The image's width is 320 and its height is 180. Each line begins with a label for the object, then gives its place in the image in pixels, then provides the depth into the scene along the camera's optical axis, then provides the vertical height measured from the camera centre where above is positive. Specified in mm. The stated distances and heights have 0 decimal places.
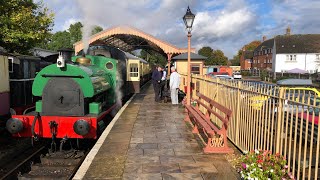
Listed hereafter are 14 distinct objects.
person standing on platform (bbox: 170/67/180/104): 10418 -200
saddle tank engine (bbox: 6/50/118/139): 5581 -739
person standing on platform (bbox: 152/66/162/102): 11807 -224
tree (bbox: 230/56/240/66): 91171 +5372
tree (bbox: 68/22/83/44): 70246 +12249
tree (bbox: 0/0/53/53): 12216 +2647
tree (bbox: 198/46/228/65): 75356 +6190
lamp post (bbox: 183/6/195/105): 8818 +1931
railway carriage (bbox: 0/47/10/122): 7516 -289
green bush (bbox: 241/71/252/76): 54535 +465
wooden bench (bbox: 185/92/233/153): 4900 -1261
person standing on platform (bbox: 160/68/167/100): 12484 -293
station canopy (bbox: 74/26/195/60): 17438 +2855
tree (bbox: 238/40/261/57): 94406 +11389
